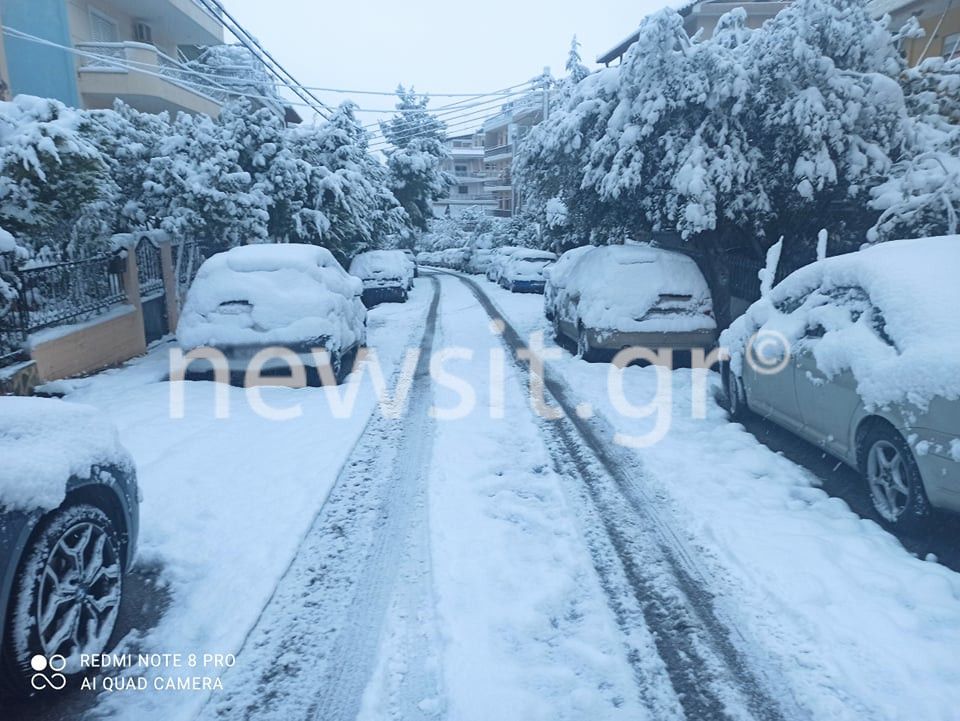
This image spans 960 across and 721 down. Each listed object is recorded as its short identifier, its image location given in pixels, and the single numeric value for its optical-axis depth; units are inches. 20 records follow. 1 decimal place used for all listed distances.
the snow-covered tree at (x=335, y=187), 681.6
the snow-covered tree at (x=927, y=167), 346.6
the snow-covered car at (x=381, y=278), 826.8
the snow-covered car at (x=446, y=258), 1803.6
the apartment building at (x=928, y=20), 668.7
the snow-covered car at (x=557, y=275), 530.3
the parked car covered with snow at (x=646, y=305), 383.2
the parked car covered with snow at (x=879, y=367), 162.7
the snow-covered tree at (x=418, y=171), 1707.3
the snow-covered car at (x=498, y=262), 1134.2
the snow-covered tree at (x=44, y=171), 294.5
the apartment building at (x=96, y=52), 606.2
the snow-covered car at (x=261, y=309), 328.5
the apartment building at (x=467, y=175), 3078.2
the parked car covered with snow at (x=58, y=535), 109.1
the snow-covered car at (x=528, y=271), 935.7
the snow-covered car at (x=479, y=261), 1551.4
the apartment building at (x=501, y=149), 2288.0
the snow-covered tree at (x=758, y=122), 400.2
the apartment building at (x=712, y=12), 1089.4
